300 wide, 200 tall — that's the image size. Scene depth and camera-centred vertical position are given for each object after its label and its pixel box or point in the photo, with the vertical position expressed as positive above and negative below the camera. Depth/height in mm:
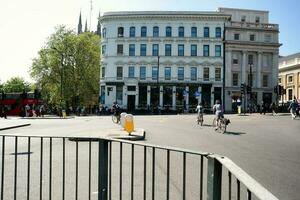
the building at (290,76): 80312 +5735
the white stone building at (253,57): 71000 +7950
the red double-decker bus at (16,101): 61094 +79
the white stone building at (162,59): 68562 +7329
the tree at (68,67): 69938 +5722
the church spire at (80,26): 123125 +22015
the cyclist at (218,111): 22766 -364
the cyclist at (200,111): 28508 -461
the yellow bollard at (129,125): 18172 -923
